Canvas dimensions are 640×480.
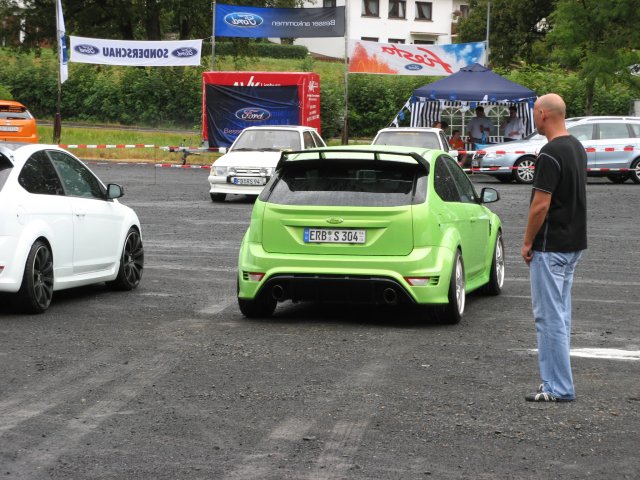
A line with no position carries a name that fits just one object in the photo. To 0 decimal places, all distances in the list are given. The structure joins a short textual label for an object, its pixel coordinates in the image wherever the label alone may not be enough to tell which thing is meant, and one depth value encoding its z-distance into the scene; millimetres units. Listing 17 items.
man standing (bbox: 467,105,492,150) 36594
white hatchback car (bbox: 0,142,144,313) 10797
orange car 39812
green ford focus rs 10336
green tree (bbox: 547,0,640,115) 40969
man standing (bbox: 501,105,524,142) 36531
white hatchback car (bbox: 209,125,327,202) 25312
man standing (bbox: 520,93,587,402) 7434
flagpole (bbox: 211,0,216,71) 41531
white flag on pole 42469
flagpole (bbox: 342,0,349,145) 40094
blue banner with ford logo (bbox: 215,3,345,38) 40938
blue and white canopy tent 35656
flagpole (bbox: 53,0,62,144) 44688
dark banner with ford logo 39969
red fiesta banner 41250
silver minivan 33281
